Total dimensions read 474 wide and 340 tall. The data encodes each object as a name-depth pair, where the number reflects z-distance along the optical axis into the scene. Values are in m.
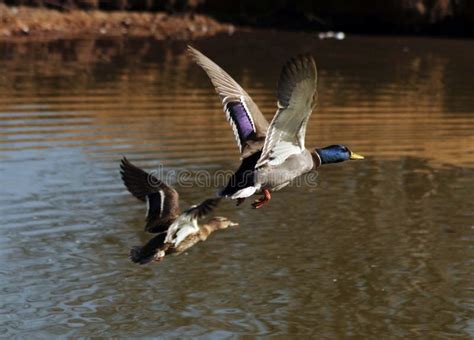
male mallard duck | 18.06
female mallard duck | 19.23
